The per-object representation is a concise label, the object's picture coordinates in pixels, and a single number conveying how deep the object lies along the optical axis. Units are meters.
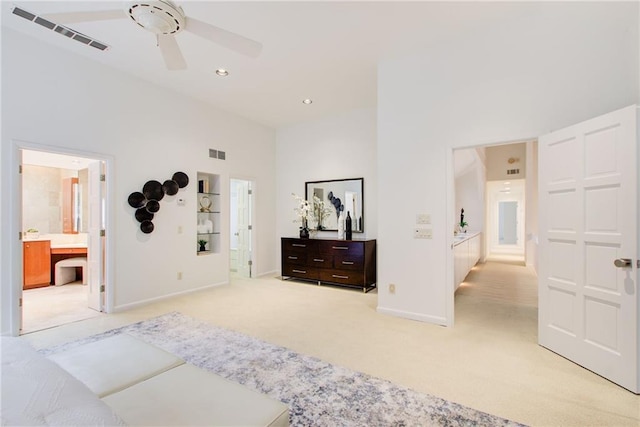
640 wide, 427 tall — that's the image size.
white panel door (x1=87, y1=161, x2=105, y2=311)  3.98
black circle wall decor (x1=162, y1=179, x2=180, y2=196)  4.58
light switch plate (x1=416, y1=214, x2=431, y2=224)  3.61
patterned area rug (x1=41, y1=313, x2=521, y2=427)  1.91
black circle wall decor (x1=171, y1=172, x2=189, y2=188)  4.73
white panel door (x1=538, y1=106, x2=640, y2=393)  2.24
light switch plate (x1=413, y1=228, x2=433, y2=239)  3.60
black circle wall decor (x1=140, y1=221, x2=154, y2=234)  4.31
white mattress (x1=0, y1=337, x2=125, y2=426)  0.93
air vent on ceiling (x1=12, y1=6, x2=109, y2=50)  2.84
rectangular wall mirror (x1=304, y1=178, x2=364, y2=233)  5.64
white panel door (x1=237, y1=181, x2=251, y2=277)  6.30
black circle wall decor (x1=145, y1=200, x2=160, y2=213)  4.35
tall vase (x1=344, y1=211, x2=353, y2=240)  5.38
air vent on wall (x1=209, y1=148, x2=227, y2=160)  5.36
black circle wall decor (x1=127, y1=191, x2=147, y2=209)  4.18
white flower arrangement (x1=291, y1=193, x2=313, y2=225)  5.97
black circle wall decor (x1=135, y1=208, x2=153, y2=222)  4.27
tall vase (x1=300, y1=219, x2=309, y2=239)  5.88
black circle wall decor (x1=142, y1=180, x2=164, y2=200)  4.34
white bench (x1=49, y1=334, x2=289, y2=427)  1.22
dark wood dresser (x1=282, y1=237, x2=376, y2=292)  5.01
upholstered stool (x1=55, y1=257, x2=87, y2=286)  5.54
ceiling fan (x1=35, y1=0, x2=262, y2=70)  2.07
